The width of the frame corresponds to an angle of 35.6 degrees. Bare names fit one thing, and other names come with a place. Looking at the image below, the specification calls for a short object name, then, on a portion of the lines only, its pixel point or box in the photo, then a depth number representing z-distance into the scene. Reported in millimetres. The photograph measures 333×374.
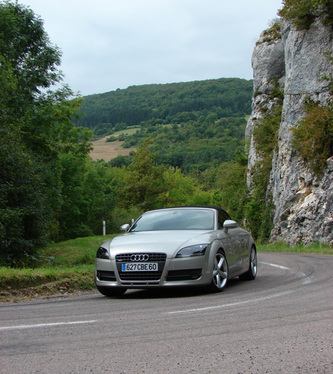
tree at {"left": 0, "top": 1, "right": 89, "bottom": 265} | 18375
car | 8367
